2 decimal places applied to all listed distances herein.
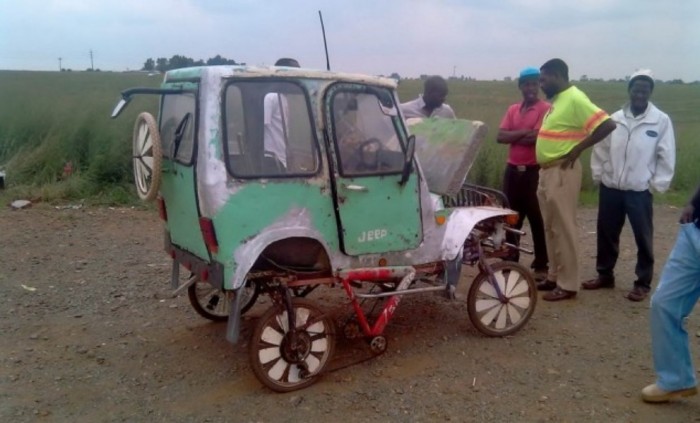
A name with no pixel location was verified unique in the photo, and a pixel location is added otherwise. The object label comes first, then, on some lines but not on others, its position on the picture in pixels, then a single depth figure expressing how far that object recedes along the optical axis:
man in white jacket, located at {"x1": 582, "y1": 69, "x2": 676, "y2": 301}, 5.81
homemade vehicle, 3.87
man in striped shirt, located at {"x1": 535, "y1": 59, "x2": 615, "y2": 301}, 5.54
